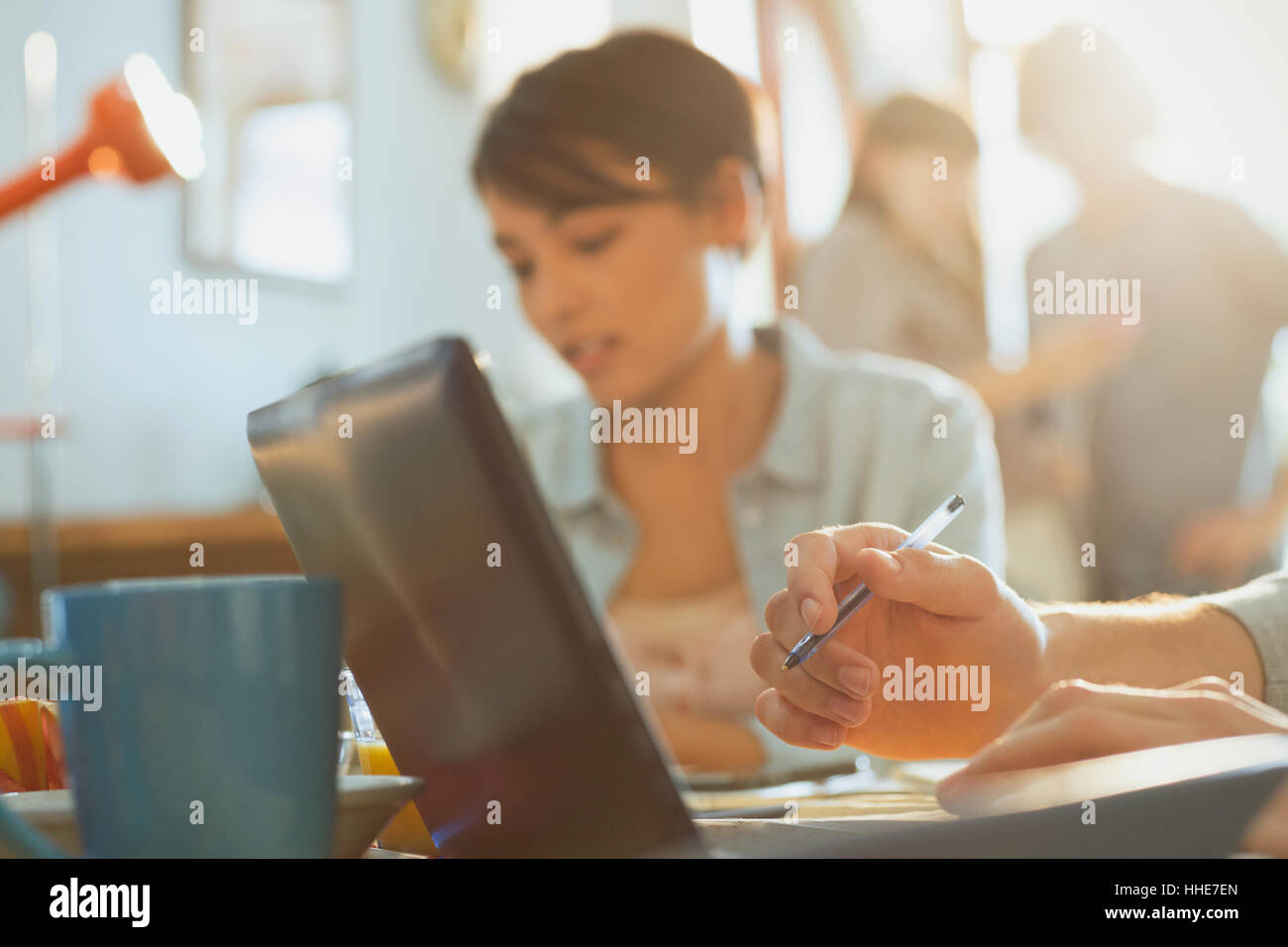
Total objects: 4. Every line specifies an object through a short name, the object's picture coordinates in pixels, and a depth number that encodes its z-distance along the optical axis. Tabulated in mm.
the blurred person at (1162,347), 2148
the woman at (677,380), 1270
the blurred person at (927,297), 2787
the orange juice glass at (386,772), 493
